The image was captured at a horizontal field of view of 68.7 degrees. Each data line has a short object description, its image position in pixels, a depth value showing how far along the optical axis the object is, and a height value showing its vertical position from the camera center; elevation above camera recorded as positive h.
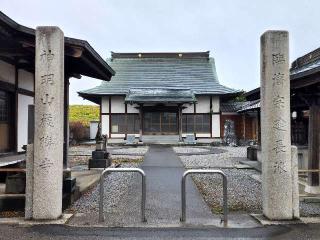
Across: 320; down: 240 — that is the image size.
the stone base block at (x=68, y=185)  4.72 -1.16
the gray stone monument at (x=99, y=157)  8.33 -1.06
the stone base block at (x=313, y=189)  5.27 -1.40
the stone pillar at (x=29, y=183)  3.77 -0.90
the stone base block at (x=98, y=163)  8.32 -1.26
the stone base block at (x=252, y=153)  10.24 -1.10
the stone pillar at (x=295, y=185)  3.84 -0.94
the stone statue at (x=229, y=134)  18.68 -0.50
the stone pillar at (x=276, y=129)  3.81 -0.02
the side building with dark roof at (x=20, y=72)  4.19 +1.42
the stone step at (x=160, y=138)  19.02 -0.89
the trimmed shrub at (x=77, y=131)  20.24 -0.30
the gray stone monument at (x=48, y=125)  3.73 +0.04
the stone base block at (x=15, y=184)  4.50 -1.09
